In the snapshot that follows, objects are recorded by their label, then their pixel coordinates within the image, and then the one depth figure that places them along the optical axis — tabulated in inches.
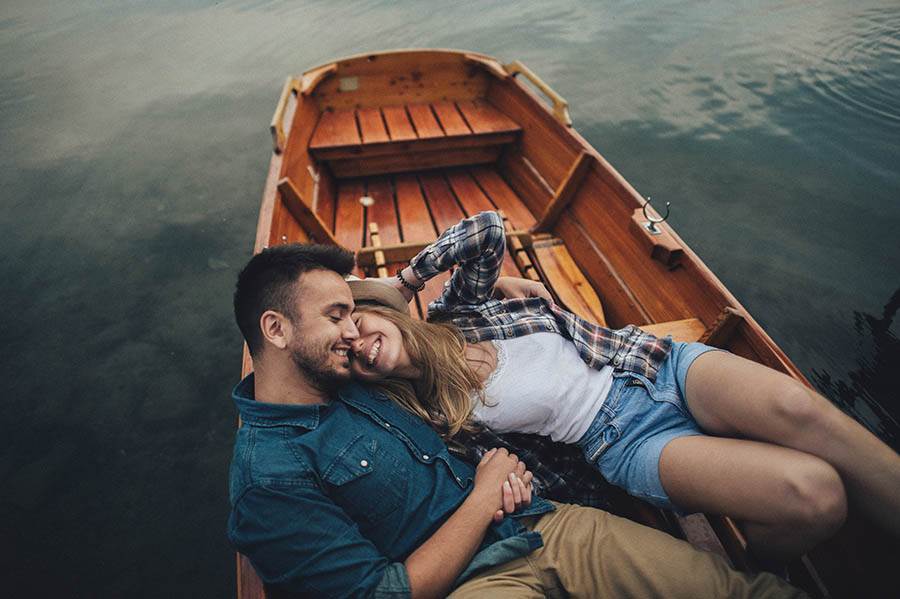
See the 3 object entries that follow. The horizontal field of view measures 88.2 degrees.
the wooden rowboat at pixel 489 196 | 86.4
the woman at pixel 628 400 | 52.1
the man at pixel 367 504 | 49.1
